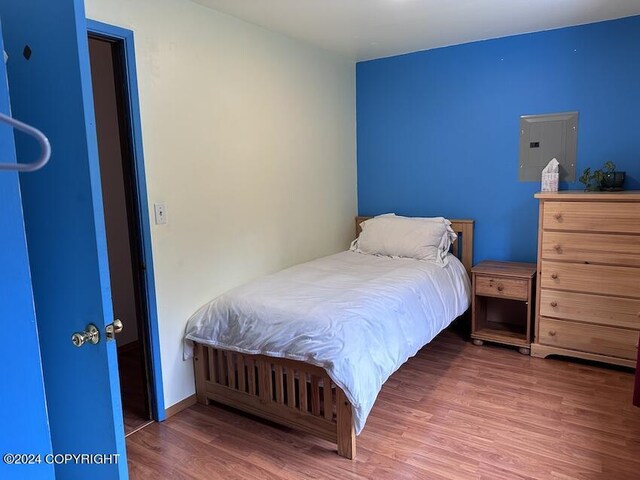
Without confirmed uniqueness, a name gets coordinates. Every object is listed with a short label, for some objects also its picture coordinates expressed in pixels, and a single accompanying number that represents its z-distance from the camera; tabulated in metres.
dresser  2.80
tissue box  3.14
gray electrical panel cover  3.30
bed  2.16
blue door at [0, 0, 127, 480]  1.25
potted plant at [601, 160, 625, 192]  3.02
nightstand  3.23
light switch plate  2.43
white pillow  3.48
